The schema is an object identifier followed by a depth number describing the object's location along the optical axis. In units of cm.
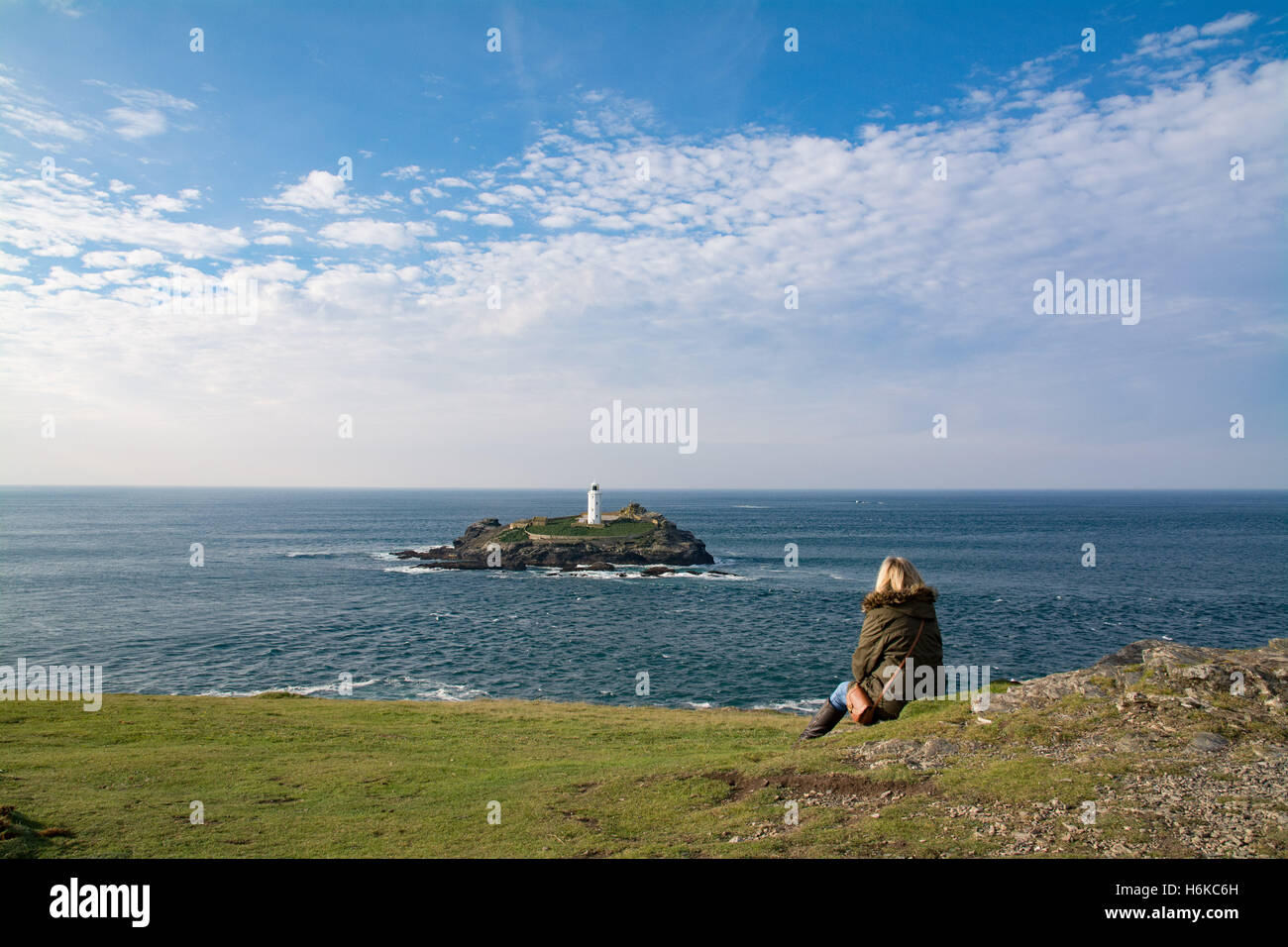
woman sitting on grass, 886
